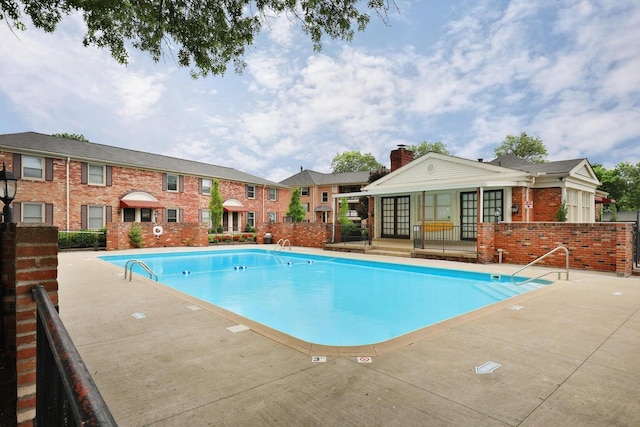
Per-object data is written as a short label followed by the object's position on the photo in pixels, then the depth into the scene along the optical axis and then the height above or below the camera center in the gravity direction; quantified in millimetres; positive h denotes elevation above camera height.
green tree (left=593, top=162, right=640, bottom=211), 41703 +3888
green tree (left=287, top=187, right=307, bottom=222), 25797 +529
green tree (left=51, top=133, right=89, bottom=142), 34531 +8423
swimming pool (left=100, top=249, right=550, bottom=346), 6527 -2158
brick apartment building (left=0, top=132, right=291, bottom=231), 18203 +1964
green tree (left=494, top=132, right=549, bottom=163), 42250 +8655
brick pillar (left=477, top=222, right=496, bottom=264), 12336 -1097
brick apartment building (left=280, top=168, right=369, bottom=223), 36272 +2729
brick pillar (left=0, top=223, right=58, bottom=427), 2100 -474
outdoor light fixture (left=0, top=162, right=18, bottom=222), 6648 +544
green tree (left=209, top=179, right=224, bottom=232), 24672 +559
